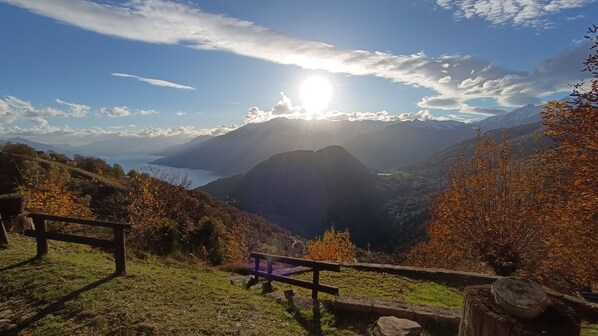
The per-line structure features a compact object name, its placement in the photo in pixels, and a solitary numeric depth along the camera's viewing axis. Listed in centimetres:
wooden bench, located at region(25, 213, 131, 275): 979
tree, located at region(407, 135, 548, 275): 1648
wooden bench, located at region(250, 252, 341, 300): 1036
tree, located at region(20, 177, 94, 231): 2091
